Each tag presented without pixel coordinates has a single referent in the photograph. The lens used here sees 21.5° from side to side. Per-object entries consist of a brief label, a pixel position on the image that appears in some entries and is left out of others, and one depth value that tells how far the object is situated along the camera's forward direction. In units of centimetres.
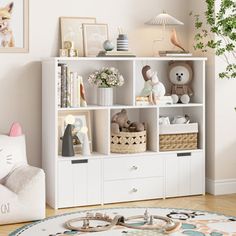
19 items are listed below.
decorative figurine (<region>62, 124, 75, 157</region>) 493
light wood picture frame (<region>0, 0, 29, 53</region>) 496
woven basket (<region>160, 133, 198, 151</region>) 528
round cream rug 416
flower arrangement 504
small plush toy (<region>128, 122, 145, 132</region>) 520
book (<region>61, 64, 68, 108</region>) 488
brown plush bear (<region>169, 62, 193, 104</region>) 543
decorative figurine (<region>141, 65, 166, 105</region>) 522
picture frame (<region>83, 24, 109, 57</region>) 519
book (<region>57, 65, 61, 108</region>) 486
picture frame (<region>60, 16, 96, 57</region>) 514
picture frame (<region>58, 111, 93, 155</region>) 510
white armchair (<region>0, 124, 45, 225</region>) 438
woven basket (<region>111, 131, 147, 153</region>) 511
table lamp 532
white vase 509
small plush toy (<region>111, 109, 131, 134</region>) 518
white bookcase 490
